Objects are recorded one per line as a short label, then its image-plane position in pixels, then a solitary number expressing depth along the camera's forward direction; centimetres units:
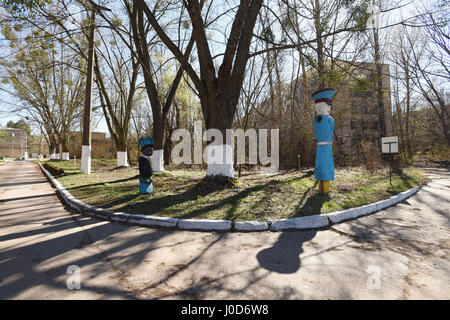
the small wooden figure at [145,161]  599
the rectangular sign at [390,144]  736
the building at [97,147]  4912
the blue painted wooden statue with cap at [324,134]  558
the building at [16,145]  7506
